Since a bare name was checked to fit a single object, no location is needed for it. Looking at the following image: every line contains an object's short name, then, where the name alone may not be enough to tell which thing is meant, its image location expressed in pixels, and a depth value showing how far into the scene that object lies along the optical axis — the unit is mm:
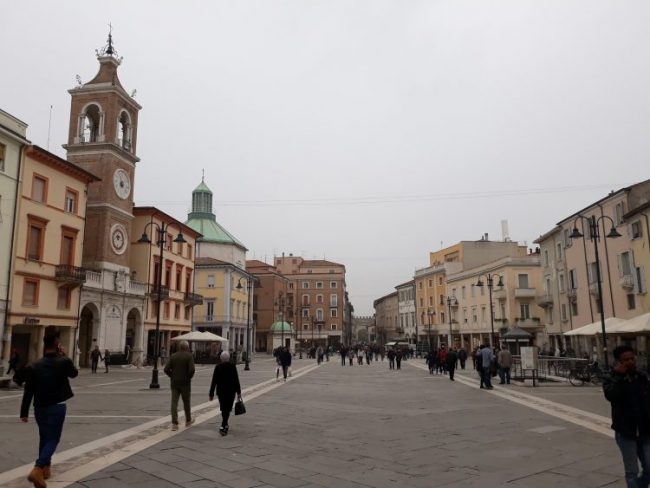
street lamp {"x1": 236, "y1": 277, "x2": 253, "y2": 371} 34547
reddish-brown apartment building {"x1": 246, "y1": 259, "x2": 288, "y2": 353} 88062
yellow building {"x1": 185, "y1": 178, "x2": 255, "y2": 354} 61500
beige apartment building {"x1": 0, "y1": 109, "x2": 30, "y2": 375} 25766
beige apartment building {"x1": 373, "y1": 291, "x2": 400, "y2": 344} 113875
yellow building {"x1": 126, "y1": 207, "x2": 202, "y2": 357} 41812
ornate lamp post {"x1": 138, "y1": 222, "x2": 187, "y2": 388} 20334
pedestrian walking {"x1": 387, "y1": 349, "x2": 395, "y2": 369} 37497
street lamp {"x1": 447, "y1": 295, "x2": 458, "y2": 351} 67625
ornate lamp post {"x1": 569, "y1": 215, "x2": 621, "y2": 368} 19861
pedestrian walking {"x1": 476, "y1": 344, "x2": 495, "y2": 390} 20422
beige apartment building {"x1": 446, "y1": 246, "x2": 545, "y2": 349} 54531
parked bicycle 22109
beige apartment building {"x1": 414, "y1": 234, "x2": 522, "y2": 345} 70188
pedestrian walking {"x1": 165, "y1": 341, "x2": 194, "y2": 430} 10727
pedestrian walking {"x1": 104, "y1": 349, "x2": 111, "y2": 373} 30653
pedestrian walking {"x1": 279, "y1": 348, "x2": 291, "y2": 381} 25453
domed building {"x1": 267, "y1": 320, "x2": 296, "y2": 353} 70438
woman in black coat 10523
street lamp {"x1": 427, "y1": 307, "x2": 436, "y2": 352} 72875
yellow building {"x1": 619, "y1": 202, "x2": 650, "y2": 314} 28375
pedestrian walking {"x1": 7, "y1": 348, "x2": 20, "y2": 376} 23719
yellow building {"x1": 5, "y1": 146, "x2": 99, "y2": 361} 27203
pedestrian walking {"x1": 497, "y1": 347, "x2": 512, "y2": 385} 22352
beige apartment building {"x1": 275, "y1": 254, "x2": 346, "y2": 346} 101125
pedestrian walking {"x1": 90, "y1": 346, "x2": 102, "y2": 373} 30250
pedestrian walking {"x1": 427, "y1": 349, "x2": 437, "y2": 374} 31869
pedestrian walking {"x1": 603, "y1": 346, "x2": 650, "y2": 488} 5035
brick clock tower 35688
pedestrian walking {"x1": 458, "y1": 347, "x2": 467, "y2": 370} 34084
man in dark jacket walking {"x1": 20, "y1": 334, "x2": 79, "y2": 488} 6293
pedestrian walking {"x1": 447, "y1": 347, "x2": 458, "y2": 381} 25797
